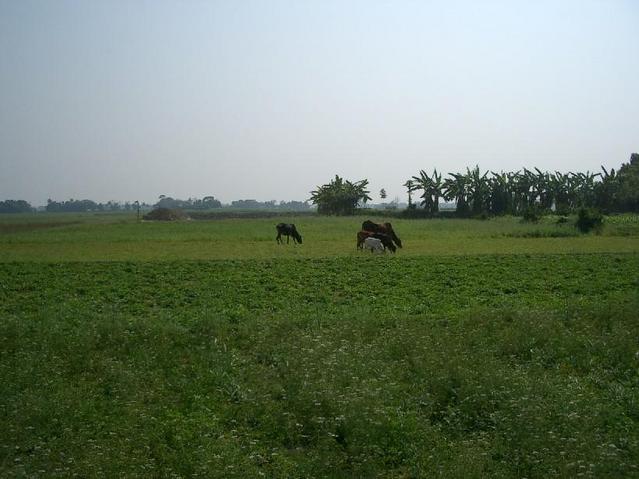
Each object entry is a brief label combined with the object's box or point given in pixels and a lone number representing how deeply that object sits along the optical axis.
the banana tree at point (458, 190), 78.12
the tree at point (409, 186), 79.50
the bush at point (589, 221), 42.19
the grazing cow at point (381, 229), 30.74
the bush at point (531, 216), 53.09
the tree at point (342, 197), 86.44
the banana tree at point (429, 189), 78.78
